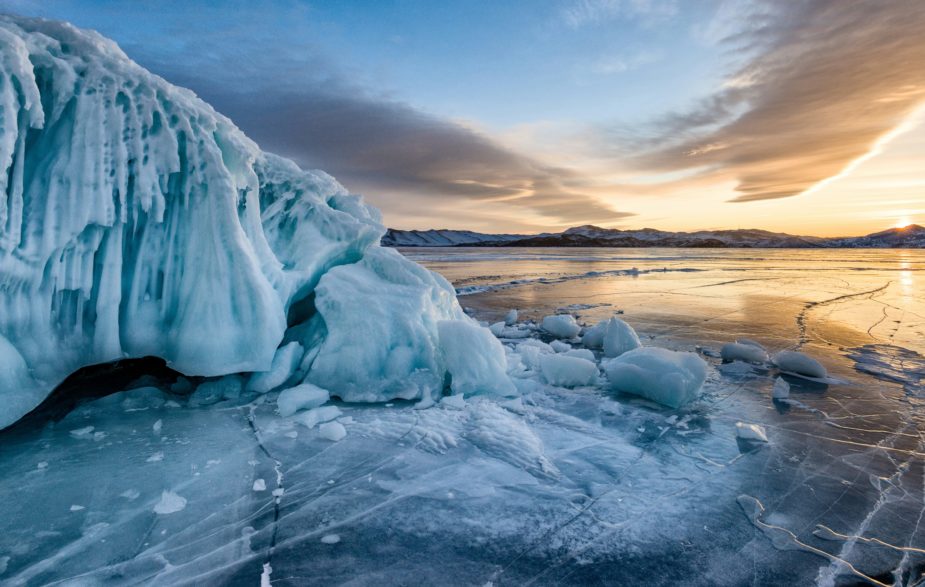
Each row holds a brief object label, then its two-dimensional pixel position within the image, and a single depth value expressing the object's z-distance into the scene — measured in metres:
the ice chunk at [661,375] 3.95
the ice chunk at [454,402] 3.86
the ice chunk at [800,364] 4.83
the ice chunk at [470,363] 4.19
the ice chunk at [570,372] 4.55
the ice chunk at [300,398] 3.62
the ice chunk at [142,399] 3.65
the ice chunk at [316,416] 3.45
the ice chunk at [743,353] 5.44
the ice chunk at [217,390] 3.88
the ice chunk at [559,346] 5.95
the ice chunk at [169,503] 2.27
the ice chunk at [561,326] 6.90
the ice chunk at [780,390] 4.21
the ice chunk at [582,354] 5.23
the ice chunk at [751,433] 3.25
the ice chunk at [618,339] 5.67
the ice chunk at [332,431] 3.21
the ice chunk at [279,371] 4.08
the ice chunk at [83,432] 3.09
